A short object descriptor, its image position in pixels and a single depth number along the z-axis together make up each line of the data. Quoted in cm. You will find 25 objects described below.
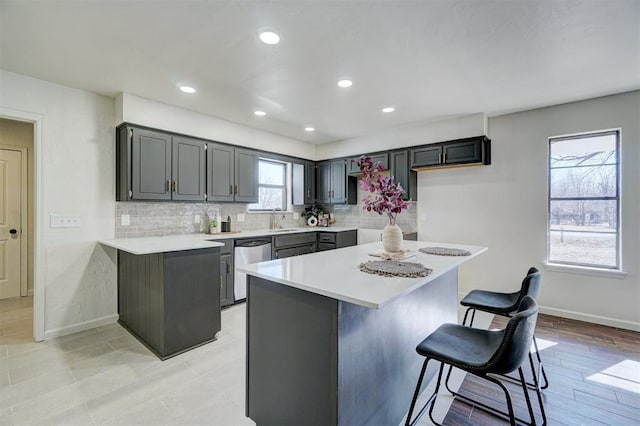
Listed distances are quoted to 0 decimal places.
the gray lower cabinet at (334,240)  480
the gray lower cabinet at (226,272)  357
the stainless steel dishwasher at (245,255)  373
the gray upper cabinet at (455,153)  384
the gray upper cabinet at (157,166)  317
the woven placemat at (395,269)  156
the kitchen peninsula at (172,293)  249
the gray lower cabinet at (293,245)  423
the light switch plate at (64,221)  293
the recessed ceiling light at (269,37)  208
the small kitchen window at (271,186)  494
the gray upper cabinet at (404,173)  441
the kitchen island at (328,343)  131
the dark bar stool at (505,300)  193
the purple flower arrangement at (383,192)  213
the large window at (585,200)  331
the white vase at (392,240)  218
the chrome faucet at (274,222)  501
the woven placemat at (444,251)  232
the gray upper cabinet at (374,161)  464
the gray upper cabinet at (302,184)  532
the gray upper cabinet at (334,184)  520
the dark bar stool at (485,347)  124
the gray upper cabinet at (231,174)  388
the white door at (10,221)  409
